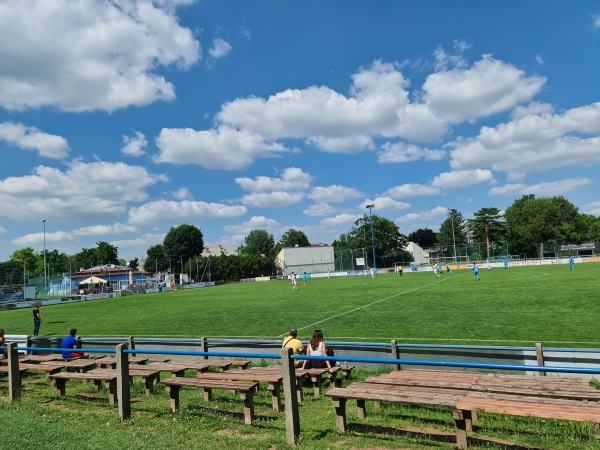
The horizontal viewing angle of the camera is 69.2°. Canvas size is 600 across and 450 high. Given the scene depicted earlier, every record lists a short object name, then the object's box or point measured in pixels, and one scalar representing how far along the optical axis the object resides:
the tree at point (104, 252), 126.44
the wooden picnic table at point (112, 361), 10.17
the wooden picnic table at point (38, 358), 10.71
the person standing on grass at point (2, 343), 11.20
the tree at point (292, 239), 141.93
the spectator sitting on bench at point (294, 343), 9.02
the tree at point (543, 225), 92.75
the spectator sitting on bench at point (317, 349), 9.06
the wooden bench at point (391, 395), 5.35
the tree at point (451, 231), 137.62
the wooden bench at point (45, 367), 8.99
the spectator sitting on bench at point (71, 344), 11.02
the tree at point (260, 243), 141.38
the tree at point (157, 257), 105.00
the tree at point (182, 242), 99.31
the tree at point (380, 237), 110.81
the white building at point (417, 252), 117.84
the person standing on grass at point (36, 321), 19.69
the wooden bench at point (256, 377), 7.07
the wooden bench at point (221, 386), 6.43
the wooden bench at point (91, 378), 7.79
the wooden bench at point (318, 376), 8.10
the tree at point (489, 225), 105.09
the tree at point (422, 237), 139.00
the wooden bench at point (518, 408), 4.55
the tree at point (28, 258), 100.06
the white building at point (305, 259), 92.19
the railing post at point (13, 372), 8.16
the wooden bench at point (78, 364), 9.11
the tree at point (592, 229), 91.38
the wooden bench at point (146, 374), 8.24
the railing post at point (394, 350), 9.03
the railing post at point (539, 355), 8.04
